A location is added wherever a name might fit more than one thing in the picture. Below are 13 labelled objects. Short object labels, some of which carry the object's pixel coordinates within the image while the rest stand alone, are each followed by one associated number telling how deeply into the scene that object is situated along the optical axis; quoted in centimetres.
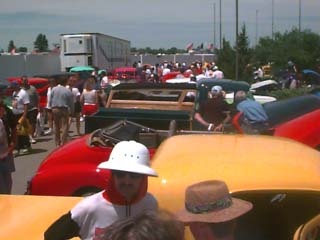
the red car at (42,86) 1971
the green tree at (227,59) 2869
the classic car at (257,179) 296
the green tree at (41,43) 10325
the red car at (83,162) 621
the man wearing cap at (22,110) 1299
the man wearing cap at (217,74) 2562
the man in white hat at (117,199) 294
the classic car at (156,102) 852
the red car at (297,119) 627
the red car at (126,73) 3736
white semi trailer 4319
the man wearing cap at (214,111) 1088
